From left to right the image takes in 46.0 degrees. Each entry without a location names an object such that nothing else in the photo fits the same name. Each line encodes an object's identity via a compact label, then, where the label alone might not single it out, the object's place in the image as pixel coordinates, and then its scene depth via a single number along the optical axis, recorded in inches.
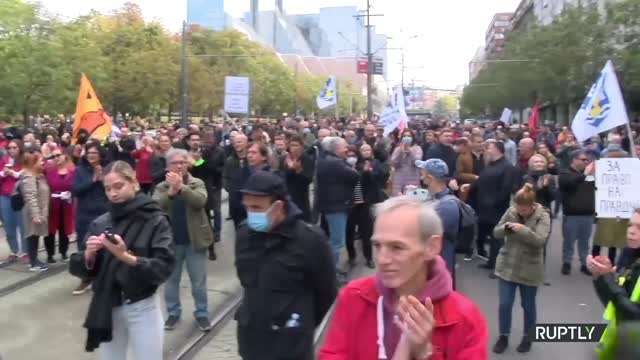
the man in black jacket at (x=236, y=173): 399.9
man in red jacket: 92.4
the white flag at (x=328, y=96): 1277.1
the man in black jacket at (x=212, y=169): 450.3
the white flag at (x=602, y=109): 339.0
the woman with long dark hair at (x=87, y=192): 330.6
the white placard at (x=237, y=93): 880.3
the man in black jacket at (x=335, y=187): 360.5
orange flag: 477.7
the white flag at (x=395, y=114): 706.2
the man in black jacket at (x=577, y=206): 374.0
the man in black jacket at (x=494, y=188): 393.4
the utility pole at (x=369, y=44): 1389.0
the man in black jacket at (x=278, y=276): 153.3
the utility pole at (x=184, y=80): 1139.9
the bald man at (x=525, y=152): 441.1
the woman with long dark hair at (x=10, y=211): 385.4
